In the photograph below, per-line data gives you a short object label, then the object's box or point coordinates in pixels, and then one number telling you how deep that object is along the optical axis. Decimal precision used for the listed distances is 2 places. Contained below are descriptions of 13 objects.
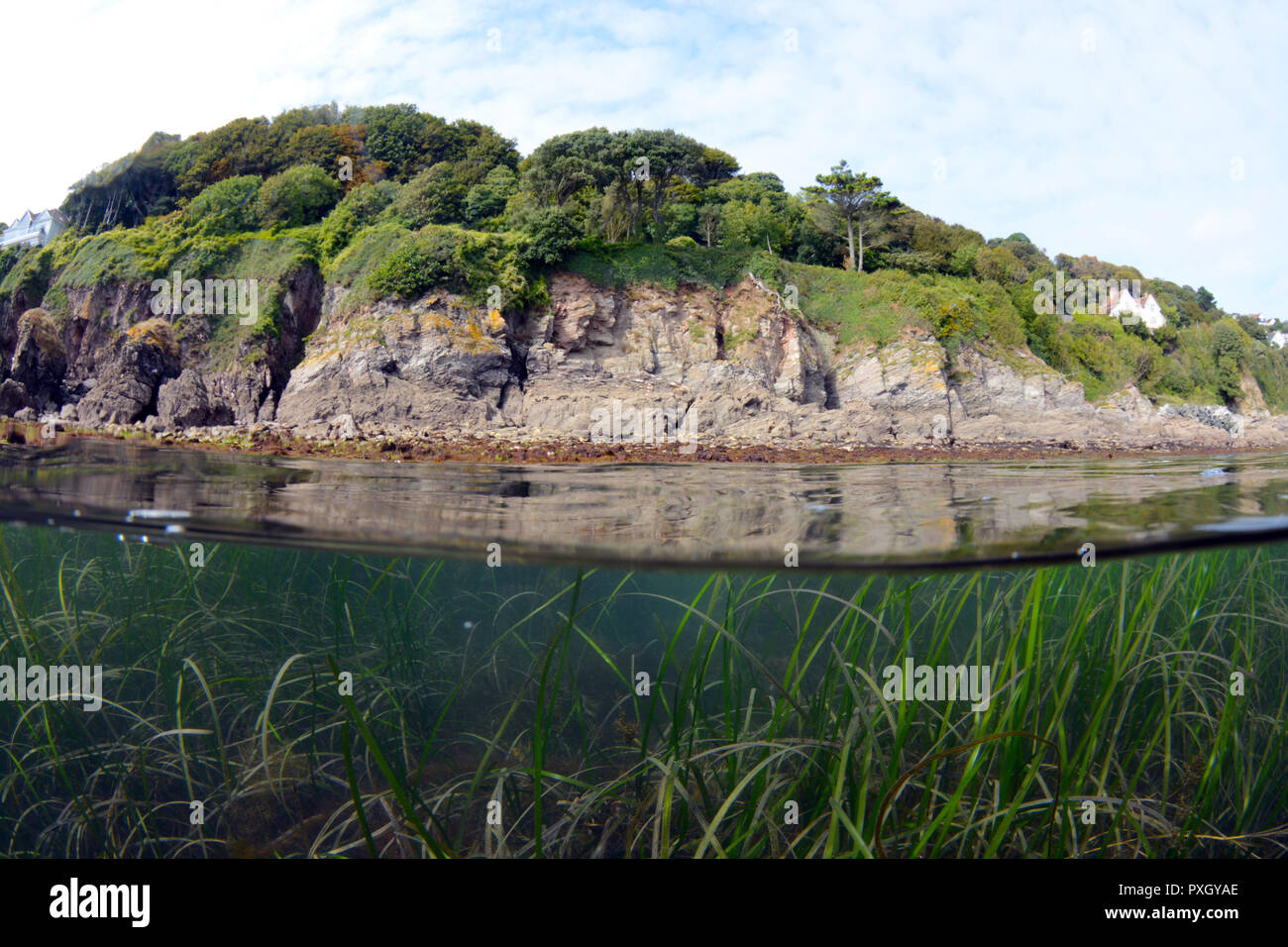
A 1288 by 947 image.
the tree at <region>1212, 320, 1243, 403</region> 34.50
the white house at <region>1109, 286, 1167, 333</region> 38.22
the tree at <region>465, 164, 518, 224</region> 28.06
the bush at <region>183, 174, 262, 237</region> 28.92
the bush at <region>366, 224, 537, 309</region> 19.86
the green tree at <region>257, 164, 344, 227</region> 29.39
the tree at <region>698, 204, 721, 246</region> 28.77
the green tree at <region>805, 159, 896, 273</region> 28.94
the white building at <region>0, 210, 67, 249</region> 35.66
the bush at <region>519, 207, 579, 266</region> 21.44
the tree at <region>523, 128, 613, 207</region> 24.84
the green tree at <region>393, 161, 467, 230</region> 26.38
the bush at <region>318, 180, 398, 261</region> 24.58
